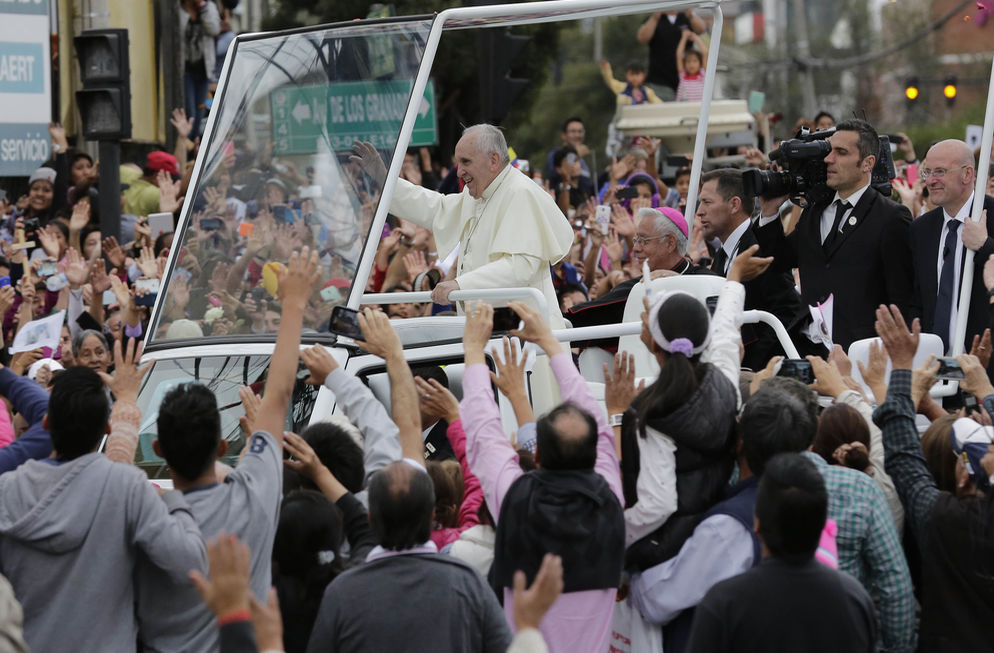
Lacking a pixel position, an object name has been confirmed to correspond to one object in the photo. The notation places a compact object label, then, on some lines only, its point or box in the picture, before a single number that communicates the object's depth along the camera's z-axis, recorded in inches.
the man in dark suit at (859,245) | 585.0
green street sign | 534.6
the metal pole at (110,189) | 842.2
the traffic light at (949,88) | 1498.5
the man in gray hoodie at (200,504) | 340.5
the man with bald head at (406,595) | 309.9
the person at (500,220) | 565.6
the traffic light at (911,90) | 1539.1
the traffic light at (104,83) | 840.3
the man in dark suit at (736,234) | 615.5
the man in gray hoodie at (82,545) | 331.9
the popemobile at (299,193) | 503.5
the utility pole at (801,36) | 3572.8
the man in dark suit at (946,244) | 553.3
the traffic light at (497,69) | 869.2
